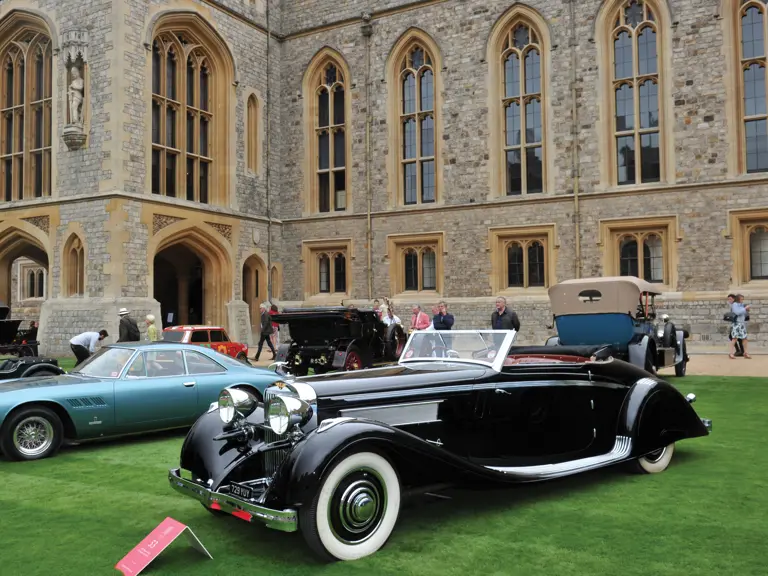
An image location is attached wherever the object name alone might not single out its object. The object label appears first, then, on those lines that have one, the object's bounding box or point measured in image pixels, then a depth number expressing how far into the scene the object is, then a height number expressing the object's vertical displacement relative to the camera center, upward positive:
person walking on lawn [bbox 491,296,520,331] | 13.77 -0.26
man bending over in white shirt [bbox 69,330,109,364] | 12.69 -0.57
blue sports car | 6.72 -0.85
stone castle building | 18.62 +4.44
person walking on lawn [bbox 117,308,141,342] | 13.71 -0.40
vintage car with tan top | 11.91 -0.30
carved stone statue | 19.25 +5.69
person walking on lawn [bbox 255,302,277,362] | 17.55 -0.48
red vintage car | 15.14 -0.61
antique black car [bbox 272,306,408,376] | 13.24 -0.60
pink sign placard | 3.62 -1.23
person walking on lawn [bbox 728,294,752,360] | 15.95 -0.40
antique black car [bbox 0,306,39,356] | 15.27 -0.66
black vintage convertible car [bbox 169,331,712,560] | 3.85 -0.81
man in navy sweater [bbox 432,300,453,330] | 15.21 -0.28
